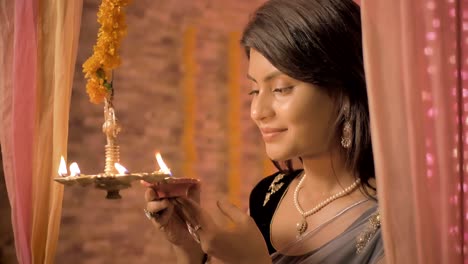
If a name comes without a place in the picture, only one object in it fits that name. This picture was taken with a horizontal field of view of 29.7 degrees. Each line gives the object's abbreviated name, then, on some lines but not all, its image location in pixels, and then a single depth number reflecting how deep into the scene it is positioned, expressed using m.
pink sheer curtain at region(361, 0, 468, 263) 1.03
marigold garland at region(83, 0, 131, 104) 1.41
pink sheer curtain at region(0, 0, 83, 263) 1.55
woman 1.30
